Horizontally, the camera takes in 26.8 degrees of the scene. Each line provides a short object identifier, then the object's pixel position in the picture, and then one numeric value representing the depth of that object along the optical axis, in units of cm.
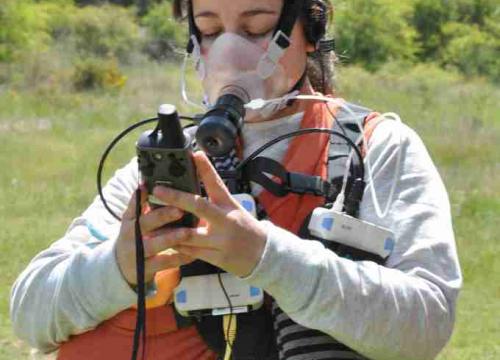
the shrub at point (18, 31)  3200
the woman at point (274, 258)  199
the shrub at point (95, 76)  2714
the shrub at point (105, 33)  3434
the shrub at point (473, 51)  3462
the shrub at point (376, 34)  3794
